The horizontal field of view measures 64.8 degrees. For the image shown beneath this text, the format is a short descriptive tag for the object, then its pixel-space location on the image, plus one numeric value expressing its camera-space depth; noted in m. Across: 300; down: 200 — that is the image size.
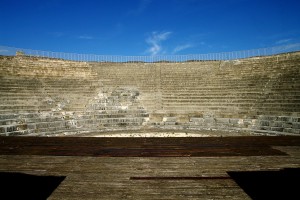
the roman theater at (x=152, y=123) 4.36
